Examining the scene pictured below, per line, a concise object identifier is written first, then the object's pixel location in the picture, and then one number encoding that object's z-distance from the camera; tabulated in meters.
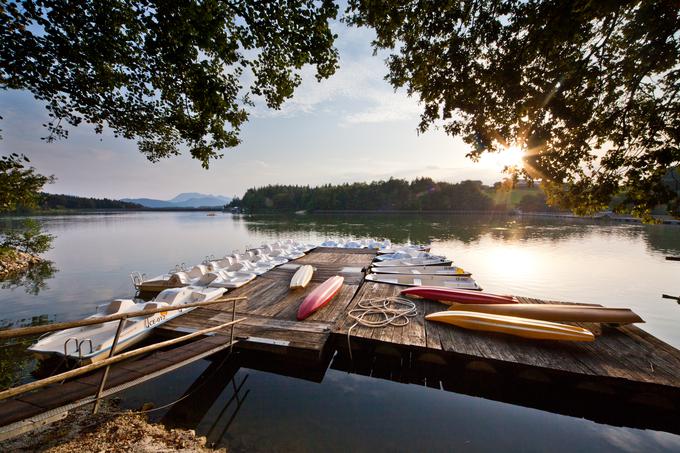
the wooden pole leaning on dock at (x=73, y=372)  2.69
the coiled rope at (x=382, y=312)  7.40
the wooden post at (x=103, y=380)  3.87
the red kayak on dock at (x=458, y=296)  8.73
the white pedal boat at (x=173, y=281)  12.20
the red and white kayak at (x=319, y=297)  8.18
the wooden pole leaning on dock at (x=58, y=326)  2.61
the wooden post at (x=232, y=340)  6.37
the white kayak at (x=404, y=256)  17.03
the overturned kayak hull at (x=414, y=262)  15.32
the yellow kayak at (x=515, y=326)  6.29
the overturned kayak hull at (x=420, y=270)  13.56
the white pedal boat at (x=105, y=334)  6.24
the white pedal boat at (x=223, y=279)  11.48
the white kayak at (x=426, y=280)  11.52
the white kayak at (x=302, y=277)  10.83
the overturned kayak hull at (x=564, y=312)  7.00
